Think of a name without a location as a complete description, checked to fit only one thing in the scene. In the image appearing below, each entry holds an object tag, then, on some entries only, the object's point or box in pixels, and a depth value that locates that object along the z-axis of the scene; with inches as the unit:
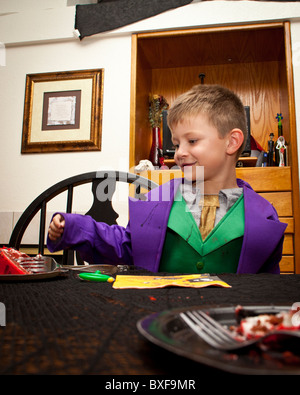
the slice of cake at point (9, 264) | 22.3
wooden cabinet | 82.8
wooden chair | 39.6
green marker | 21.1
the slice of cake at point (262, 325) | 8.1
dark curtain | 93.3
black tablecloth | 7.1
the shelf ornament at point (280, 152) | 87.8
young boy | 31.3
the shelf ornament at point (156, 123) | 99.5
